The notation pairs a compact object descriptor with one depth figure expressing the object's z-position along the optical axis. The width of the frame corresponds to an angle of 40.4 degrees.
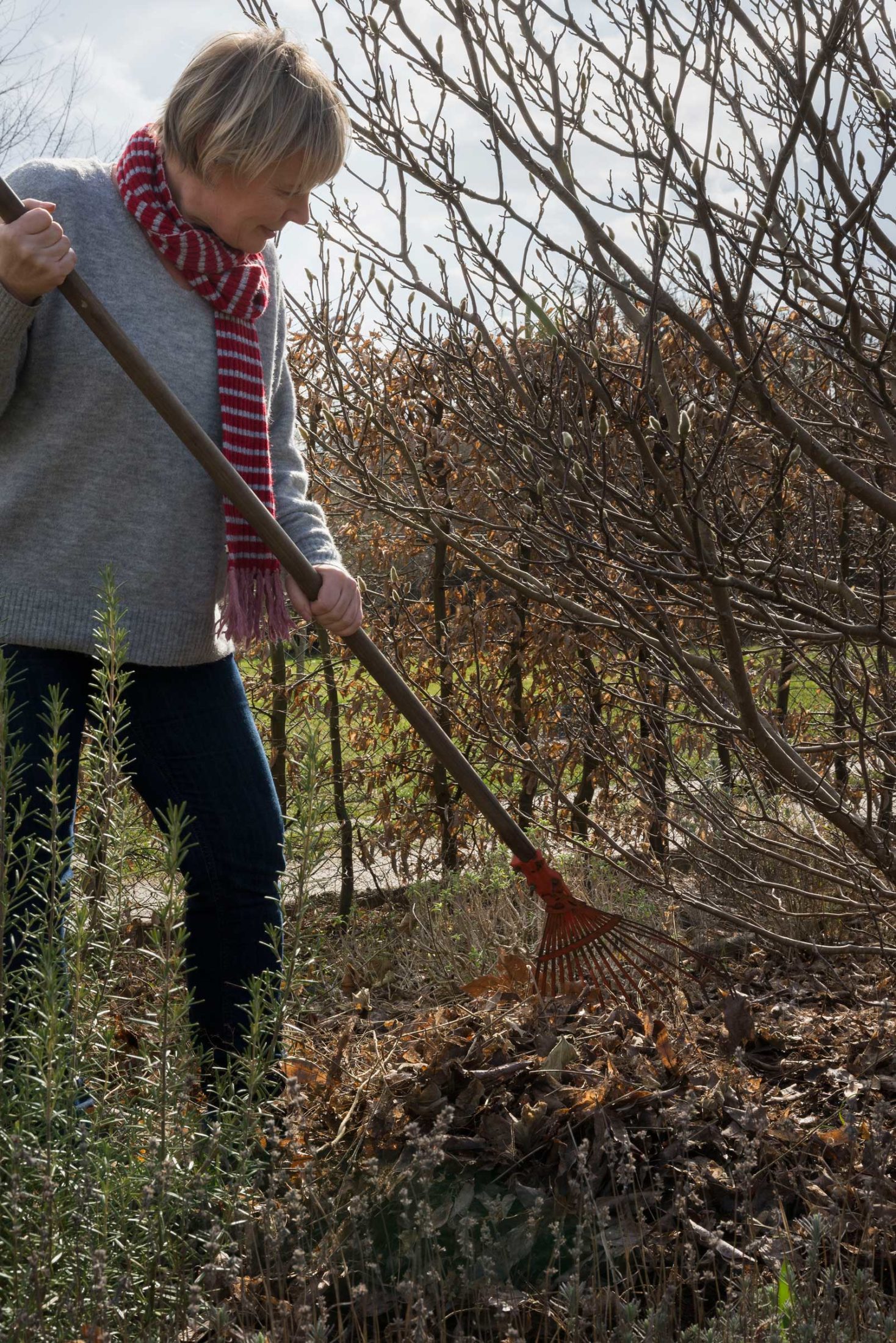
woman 2.02
